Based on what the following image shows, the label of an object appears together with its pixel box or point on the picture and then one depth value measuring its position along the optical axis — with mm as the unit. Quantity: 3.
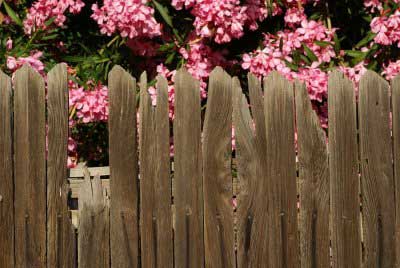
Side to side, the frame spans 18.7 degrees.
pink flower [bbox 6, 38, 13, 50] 6598
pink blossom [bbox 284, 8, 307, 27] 7046
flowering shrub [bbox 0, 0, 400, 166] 6574
